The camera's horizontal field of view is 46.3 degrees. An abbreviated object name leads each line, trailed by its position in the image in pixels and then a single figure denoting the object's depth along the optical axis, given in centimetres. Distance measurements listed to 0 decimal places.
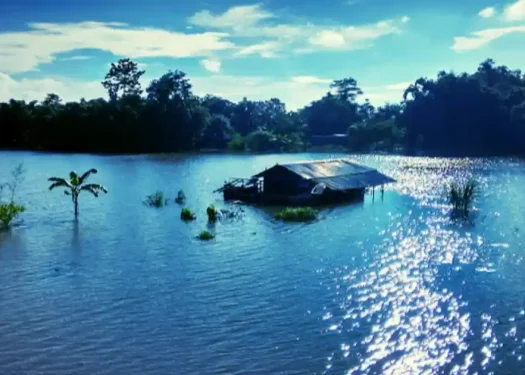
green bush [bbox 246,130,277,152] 11112
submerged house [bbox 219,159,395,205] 4259
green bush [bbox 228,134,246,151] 11156
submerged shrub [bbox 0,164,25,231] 3006
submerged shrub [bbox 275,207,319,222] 3522
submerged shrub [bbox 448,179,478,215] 3738
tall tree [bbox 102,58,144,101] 12394
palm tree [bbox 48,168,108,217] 3350
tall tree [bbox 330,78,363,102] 15325
